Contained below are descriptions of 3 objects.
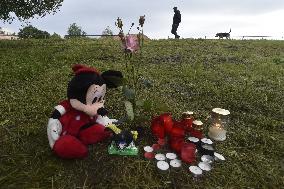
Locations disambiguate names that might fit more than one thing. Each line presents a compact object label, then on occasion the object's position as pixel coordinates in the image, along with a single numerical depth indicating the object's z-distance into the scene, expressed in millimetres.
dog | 13329
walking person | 9781
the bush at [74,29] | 36142
